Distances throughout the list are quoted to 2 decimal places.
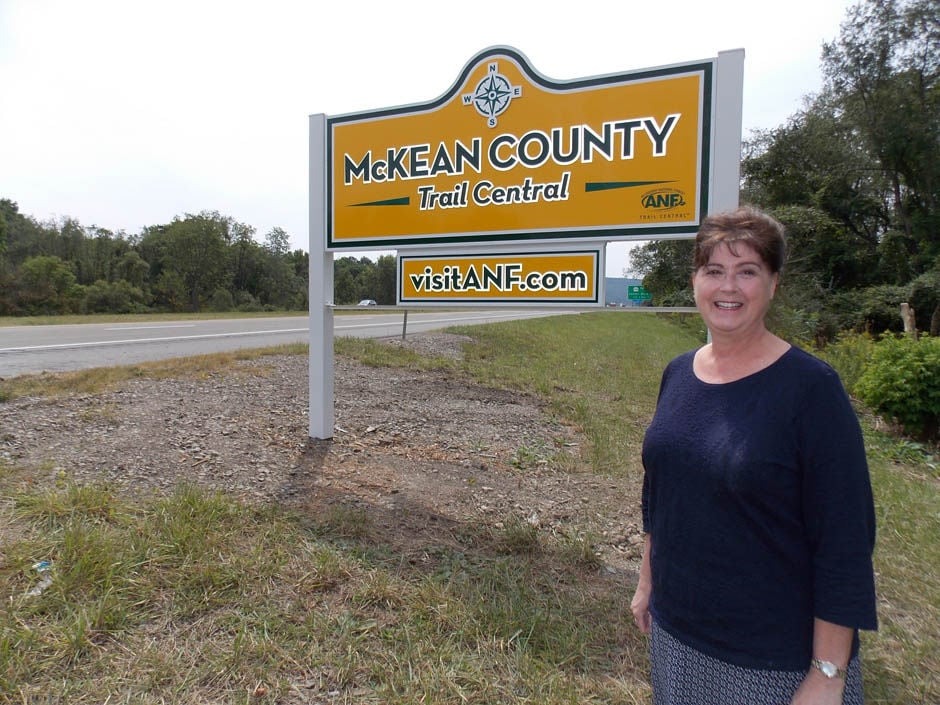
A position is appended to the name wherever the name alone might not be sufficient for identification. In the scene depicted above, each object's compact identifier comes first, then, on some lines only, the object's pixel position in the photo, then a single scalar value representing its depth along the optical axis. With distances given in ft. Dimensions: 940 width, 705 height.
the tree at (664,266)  77.09
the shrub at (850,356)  37.63
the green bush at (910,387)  24.66
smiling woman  4.09
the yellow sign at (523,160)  12.80
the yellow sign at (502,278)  13.79
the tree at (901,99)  82.69
